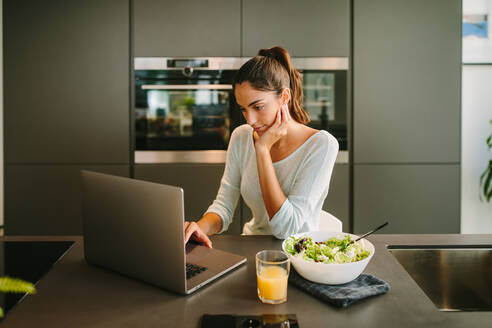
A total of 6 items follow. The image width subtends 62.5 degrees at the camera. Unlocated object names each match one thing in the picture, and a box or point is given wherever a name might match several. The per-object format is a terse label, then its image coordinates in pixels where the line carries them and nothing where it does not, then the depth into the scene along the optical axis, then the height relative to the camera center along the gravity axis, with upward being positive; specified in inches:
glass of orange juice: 34.5 -11.9
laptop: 34.9 -8.8
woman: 56.0 -2.6
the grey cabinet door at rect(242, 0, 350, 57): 103.1 +29.4
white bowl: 36.3 -11.7
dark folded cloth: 34.2 -13.1
